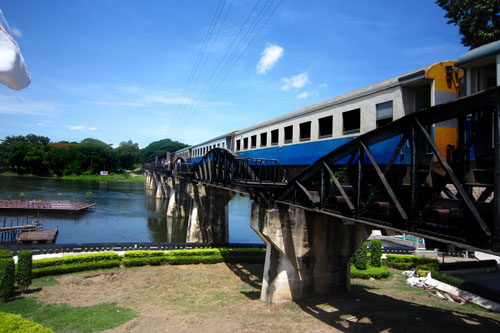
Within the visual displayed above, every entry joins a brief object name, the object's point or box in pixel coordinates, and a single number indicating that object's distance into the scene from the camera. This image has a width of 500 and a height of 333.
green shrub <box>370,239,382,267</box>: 19.09
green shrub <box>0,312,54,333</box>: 6.28
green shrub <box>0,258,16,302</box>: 13.02
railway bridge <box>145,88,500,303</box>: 5.78
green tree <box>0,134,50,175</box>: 95.00
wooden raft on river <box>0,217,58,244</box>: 27.25
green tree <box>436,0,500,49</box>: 19.31
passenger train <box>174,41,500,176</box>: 7.36
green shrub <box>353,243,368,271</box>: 18.30
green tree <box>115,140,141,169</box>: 119.48
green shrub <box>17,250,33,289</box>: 14.06
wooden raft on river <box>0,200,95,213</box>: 41.52
